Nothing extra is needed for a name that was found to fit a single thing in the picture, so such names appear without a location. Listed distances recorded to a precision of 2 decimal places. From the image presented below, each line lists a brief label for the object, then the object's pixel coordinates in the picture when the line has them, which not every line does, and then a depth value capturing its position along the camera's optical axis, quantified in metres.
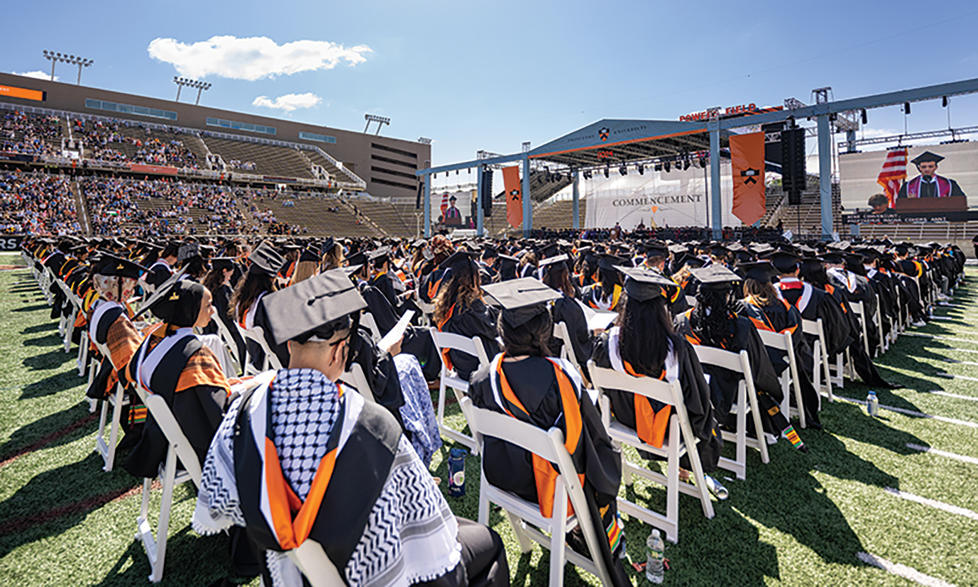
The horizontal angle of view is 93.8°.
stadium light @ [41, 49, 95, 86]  47.50
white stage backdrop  28.09
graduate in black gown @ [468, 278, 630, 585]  2.00
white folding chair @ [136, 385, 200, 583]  2.03
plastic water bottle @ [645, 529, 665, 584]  2.36
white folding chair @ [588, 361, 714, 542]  2.53
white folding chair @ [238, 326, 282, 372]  3.85
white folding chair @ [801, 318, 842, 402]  4.22
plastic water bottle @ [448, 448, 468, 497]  3.12
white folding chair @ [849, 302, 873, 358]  5.18
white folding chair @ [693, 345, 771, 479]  3.04
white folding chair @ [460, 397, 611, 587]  1.82
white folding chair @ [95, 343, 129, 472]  3.30
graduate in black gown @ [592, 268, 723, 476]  2.68
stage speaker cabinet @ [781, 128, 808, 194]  15.53
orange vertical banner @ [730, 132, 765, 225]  17.67
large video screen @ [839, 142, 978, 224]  23.27
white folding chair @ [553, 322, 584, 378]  4.03
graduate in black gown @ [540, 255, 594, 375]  4.29
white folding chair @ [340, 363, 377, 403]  2.34
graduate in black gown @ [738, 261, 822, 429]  3.96
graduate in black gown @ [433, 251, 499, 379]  4.10
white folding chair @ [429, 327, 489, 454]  3.39
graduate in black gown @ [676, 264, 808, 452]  3.27
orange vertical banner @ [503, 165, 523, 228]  28.08
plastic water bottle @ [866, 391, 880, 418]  4.43
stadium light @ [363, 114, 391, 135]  70.56
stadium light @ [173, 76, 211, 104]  54.59
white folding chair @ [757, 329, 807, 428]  3.66
